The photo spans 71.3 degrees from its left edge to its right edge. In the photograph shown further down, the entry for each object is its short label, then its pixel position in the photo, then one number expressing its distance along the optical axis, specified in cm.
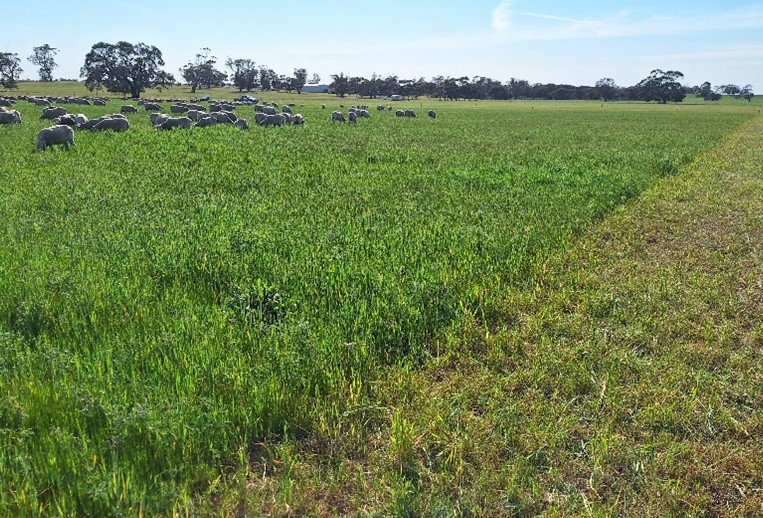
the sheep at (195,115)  3247
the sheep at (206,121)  2947
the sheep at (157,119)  2859
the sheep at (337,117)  3991
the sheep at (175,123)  2669
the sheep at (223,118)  3189
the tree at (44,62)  14962
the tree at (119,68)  9675
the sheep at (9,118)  2716
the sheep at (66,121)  2538
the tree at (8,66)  12128
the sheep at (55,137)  1770
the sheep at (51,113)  3061
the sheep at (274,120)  3244
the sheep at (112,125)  2389
